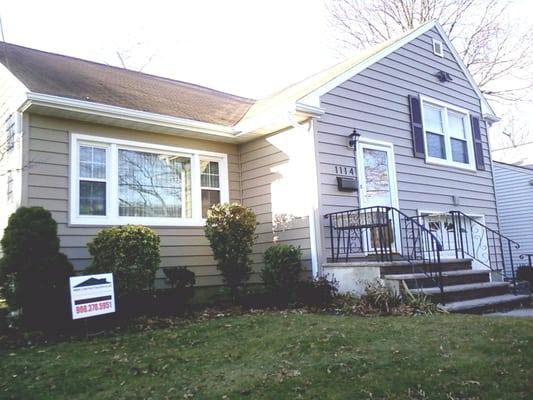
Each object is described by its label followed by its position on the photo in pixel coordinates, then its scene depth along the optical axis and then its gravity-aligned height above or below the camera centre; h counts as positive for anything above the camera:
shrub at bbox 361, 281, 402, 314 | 6.55 -0.51
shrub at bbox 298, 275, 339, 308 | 7.17 -0.42
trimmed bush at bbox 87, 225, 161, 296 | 6.51 +0.22
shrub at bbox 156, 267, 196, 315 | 7.09 -0.31
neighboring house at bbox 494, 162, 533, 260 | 16.67 +1.76
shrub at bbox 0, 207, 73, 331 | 5.98 +0.06
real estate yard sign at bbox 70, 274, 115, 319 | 5.55 -0.23
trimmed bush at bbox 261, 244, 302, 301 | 7.52 -0.08
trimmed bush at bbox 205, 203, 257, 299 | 7.74 +0.44
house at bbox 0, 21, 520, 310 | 7.28 +1.79
